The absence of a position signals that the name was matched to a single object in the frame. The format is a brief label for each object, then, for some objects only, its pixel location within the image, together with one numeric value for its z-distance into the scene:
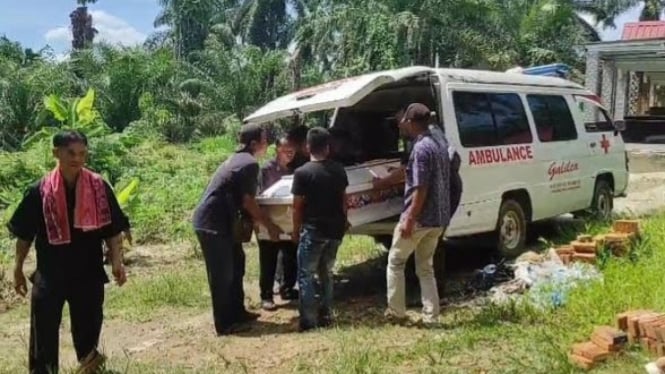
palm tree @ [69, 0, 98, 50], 41.25
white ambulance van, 6.84
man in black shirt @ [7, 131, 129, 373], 4.64
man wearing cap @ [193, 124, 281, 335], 5.86
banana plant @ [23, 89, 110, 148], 11.07
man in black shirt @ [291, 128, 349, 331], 5.76
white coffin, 6.32
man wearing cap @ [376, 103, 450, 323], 5.67
